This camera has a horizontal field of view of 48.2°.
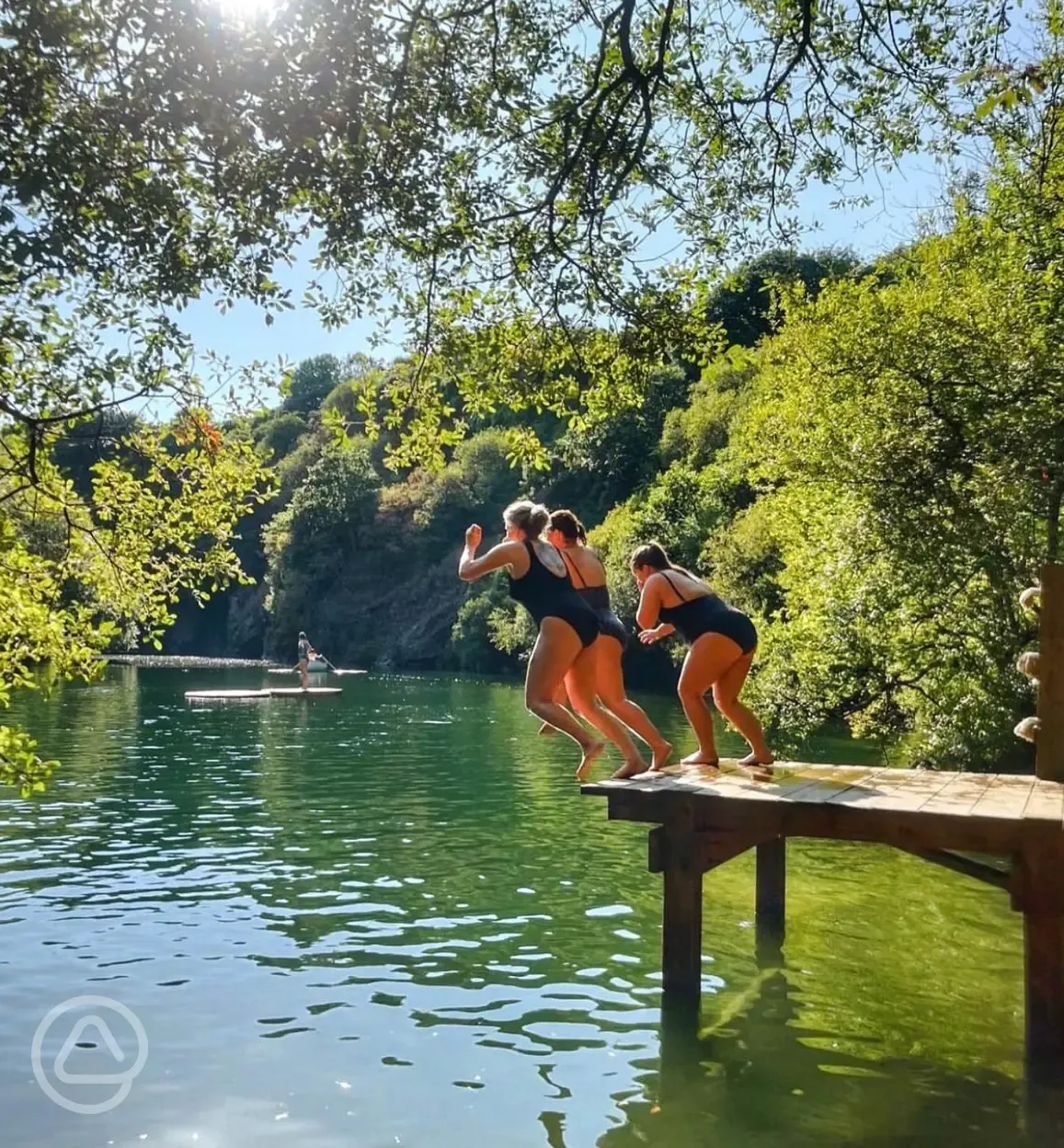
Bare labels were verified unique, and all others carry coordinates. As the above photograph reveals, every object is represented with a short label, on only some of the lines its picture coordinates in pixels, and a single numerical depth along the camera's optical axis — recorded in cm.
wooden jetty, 783
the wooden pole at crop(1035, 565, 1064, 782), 953
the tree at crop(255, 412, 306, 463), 12575
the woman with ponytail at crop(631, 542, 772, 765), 983
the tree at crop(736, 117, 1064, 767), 1692
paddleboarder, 4800
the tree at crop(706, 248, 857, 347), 6931
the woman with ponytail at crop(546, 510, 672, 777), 973
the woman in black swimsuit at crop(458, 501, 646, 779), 919
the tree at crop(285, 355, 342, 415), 14625
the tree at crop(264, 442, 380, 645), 9506
